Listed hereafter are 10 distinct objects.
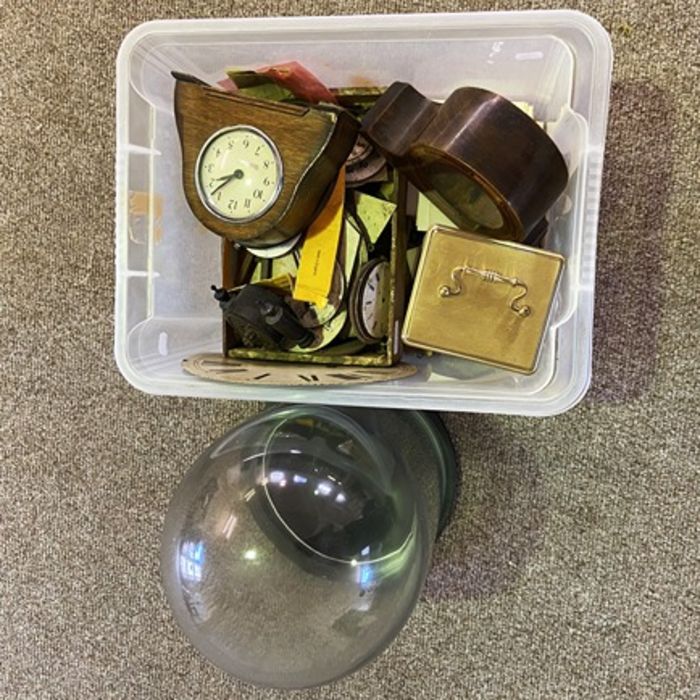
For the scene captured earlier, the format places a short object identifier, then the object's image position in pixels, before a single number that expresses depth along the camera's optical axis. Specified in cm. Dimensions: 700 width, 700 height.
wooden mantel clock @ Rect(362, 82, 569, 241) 69
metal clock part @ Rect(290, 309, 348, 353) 81
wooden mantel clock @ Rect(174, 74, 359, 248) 74
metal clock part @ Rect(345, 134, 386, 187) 81
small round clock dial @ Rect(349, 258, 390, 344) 80
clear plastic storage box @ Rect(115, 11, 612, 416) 75
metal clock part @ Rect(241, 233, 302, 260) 80
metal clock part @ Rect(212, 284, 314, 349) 77
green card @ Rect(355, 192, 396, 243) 81
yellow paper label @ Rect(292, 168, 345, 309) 79
